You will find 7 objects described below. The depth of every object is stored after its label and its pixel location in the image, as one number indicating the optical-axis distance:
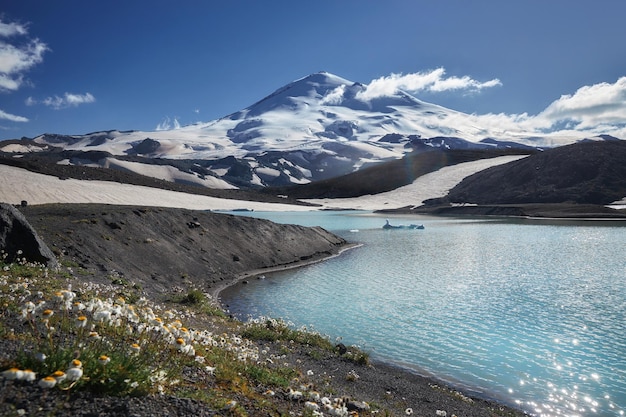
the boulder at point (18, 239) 19.50
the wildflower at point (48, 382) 5.16
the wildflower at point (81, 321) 6.20
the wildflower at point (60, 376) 5.34
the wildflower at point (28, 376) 5.15
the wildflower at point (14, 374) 5.08
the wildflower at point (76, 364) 5.46
